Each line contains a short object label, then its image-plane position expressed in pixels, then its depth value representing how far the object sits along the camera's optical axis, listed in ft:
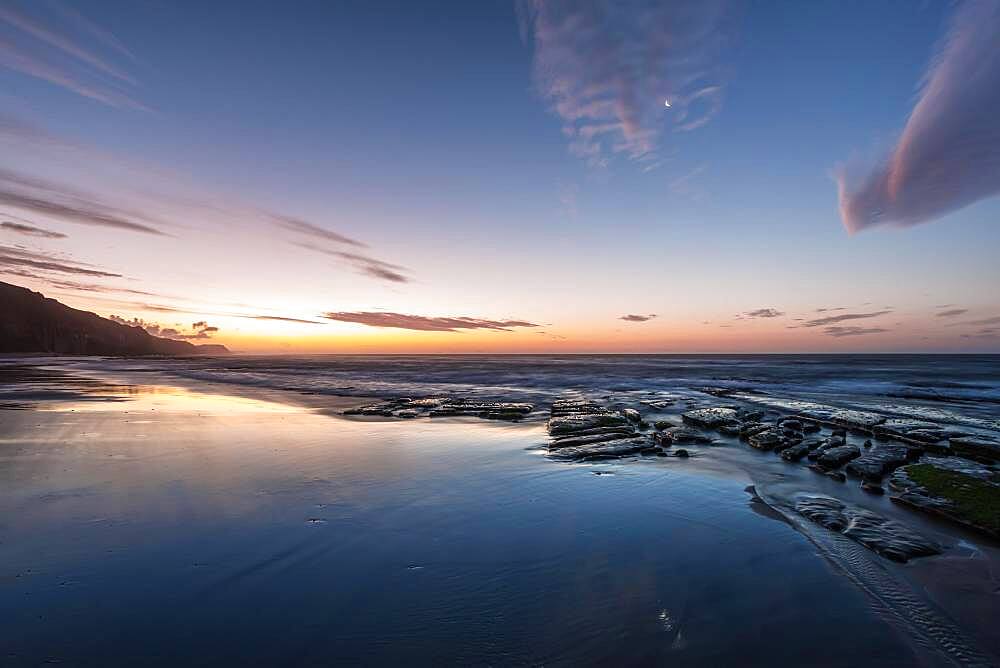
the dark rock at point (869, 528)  24.93
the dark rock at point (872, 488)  35.65
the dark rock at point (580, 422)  60.13
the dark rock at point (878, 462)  39.74
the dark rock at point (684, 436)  55.26
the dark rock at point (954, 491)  29.12
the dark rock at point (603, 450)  47.19
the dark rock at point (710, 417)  66.28
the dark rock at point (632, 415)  69.94
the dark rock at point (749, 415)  70.18
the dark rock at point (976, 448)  45.85
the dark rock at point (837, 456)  43.35
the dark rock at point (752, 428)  57.81
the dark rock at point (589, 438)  52.32
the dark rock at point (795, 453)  46.85
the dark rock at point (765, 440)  51.72
